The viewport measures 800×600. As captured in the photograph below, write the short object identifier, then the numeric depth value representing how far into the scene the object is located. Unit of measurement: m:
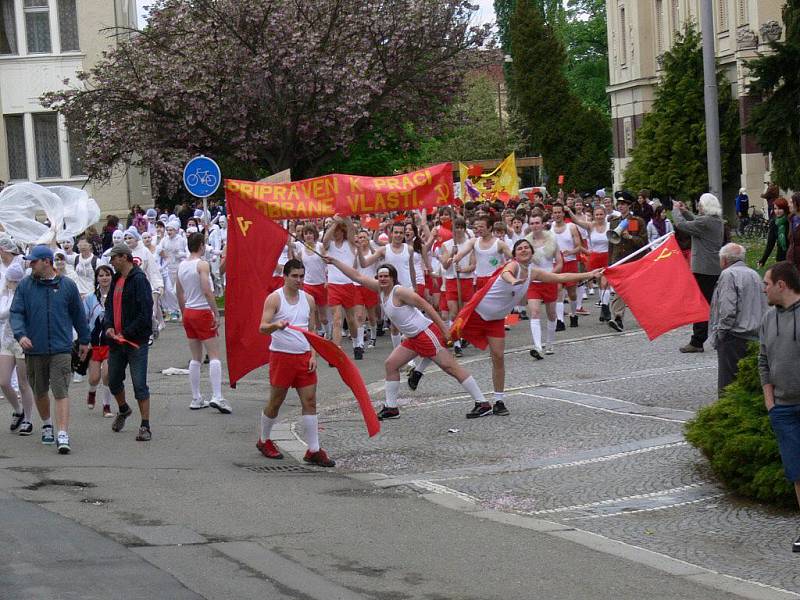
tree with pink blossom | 33.53
